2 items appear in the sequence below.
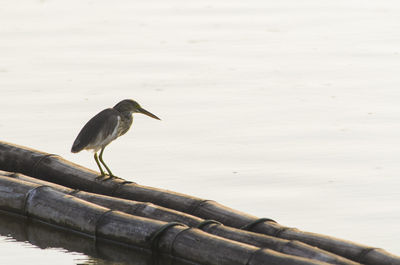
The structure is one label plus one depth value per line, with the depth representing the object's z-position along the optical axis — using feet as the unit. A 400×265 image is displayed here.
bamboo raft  56.18
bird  70.28
